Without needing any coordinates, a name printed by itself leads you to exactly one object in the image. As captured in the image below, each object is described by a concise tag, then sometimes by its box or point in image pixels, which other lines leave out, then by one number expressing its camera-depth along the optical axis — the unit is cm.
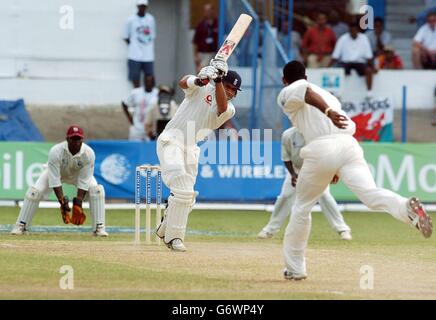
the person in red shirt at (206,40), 2523
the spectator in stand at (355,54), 2469
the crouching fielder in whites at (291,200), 1639
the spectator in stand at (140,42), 2466
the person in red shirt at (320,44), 2545
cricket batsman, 1318
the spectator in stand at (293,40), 2537
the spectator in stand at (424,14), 2701
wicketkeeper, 1544
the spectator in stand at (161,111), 2278
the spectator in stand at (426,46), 2577
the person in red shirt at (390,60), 2656
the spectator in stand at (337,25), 2667
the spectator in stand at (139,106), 2334
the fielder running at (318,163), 1062
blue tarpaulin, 2333
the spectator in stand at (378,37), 2612
